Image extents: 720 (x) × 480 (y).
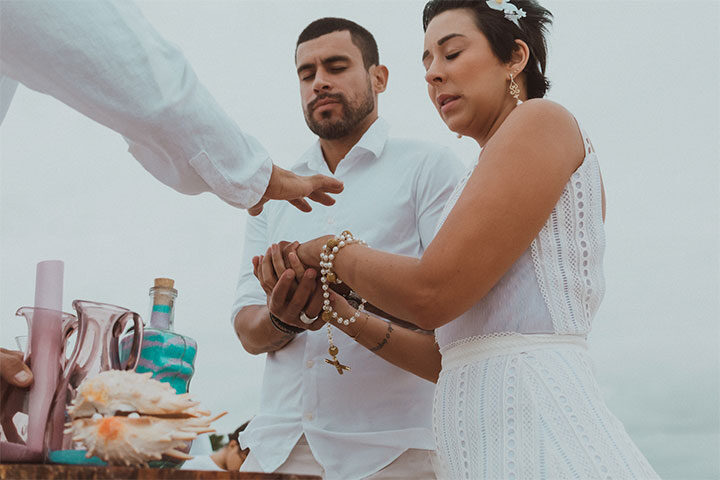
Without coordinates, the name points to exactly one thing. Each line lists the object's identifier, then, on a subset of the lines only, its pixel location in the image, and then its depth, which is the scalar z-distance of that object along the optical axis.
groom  2.70
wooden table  1.12
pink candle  1.49
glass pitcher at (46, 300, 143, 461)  1.54
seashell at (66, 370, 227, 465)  1.24
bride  1.75
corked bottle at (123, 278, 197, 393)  1.65
